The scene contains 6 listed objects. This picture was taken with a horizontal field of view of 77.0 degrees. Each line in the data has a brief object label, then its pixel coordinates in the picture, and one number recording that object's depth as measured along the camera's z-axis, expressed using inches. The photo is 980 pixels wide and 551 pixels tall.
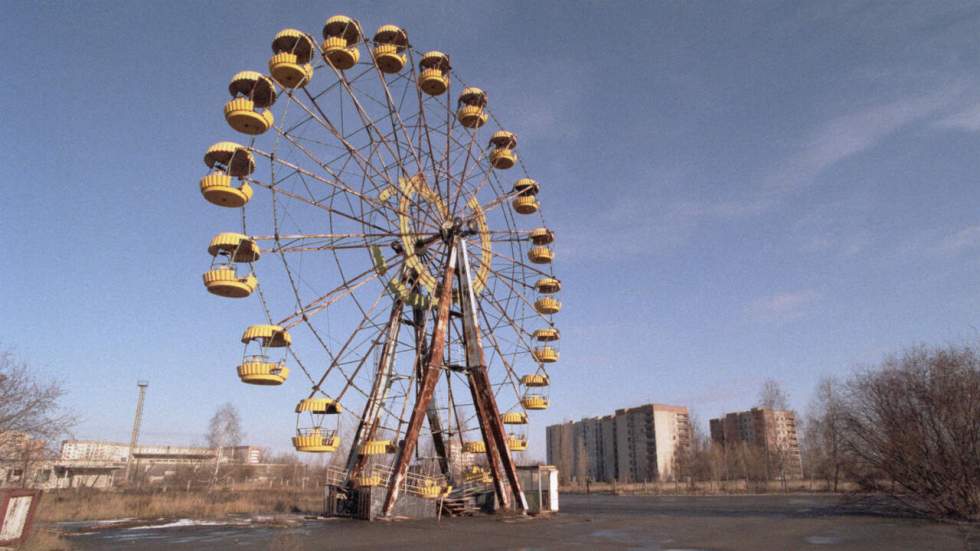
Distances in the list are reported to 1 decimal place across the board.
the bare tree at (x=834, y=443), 1002.1
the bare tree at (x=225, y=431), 3592.5
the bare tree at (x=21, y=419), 938.7
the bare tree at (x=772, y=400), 2890.3
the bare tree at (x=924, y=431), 847.1
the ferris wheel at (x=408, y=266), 927.7
